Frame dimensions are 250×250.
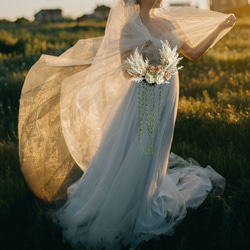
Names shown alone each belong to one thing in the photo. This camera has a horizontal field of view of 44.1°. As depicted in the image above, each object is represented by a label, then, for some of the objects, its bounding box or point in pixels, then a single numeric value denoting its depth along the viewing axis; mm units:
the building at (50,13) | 68575
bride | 2984
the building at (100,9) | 53394
